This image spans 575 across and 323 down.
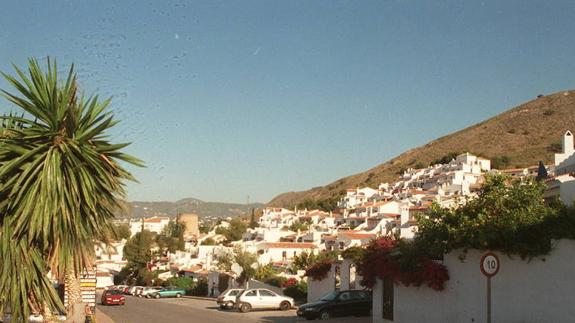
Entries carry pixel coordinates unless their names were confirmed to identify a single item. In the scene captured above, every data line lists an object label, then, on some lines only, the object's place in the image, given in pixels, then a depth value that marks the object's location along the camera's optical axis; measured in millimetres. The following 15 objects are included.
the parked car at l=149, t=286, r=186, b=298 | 64812
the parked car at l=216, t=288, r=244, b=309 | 41750
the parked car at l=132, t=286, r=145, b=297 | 67438
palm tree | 14523
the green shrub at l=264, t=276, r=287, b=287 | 48962
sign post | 13211
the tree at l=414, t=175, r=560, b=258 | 16547
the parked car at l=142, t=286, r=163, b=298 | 65375
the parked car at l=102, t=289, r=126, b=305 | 49031
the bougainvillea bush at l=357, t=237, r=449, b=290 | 20375
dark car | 30578
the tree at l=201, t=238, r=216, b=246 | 117538
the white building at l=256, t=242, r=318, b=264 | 77938
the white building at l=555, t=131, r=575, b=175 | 33875
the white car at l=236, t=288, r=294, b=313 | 39281
